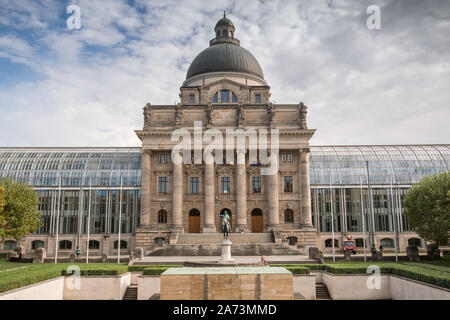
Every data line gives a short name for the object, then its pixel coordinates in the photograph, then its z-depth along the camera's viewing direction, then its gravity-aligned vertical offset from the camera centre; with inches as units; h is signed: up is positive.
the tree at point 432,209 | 1782.7 +31.9
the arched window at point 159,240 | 2427.4 -129.4
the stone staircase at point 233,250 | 2025.1 -162.2
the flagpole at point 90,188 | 2652.6 +198.2
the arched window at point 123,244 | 2677.2 -166.3
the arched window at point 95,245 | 2677.2 -170.7
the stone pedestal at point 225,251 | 1398.9 -115.0
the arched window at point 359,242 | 2738.7 -176.0
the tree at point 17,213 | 1878.7 +31.3
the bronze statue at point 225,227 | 1478.8 -34.2
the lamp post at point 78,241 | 1935.8 -130.2
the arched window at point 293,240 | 2464.4 -139.9
